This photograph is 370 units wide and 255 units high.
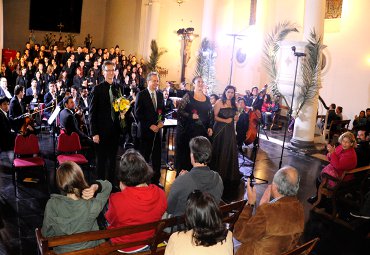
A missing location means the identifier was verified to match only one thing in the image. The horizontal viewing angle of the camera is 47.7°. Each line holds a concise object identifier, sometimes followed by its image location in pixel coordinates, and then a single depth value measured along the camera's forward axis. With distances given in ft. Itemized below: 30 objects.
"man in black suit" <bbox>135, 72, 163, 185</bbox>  20.48
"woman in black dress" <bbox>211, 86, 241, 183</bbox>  22.40
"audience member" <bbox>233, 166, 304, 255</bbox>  9.54
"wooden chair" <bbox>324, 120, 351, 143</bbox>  35.27
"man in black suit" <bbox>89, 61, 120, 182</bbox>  18.22
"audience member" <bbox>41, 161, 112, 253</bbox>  9.61
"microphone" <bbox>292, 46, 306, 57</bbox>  27.98
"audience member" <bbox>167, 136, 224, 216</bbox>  11.44
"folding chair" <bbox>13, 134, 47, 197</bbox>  18.97
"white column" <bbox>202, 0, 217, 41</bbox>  47.32
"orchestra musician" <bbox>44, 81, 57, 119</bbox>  30.78
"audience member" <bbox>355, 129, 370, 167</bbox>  20.80
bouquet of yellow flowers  18.38
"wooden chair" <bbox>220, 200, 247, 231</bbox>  11.08
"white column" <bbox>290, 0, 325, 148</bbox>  32.01
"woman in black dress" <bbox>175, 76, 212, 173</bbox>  21.67
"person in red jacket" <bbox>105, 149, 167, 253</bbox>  10.00
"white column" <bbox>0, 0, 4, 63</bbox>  42.47
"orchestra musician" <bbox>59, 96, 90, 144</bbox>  22.09
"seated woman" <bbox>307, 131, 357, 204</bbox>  19.41
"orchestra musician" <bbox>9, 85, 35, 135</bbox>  23.40
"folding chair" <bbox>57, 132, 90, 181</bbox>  19.55
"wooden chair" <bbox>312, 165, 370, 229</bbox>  18.78
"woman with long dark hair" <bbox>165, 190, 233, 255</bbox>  7.84
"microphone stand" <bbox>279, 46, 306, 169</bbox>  27.98
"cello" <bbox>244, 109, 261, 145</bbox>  27.50
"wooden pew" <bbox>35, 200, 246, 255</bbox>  8.61
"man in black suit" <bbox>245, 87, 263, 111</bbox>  39.22
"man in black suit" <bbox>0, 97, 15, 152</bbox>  20.75
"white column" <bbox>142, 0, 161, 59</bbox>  58.65
